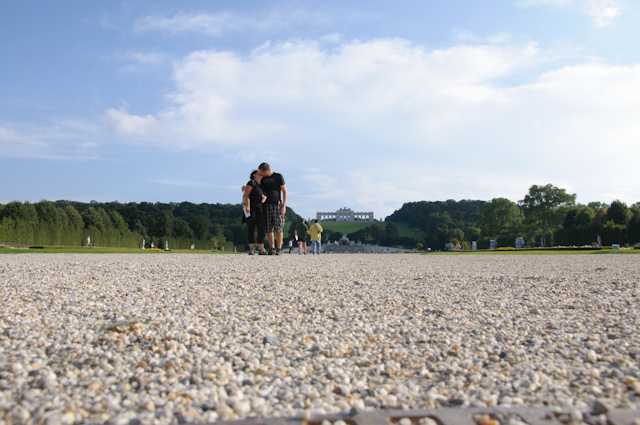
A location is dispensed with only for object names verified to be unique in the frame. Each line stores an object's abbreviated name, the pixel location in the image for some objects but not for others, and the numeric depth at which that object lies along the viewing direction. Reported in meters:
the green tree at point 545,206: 72.19
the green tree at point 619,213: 52.97
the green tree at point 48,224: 36.59
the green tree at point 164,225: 67.69
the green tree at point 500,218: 76.12
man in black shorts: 14.24
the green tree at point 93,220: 47.88
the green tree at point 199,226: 78.19
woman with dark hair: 14.20
